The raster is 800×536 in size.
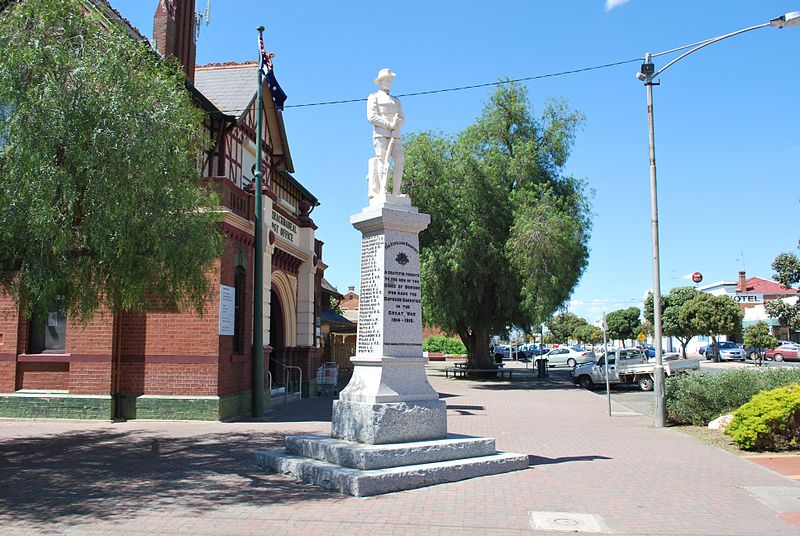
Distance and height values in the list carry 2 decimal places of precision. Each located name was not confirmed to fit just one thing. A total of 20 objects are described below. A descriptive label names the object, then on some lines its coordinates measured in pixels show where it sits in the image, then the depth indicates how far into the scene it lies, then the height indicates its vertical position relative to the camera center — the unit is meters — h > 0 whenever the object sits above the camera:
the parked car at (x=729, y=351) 52.91 -1.59
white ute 26.45 -1.55
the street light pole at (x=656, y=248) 15.03 +1.89
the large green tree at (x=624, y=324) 84.94 +0.88
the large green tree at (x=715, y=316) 53.75 +1.17
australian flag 17.27 +6.65
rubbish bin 35.88 -1.96
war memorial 8.67 -0.78
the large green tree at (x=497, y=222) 27.41 +4.61
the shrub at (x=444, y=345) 72.75 -1.48
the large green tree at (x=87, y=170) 8.62 +2.18
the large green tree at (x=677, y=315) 56.97 +1.38
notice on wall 14.84 +0.53
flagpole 15.77 +0.47
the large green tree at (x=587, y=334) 105.46 -0.51
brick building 14.58 -0.51
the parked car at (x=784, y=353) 51.25 -1.70
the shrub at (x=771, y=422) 11.13 -1.52
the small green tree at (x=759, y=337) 44.22 -0.43
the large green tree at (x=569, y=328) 116.70 +0.53
